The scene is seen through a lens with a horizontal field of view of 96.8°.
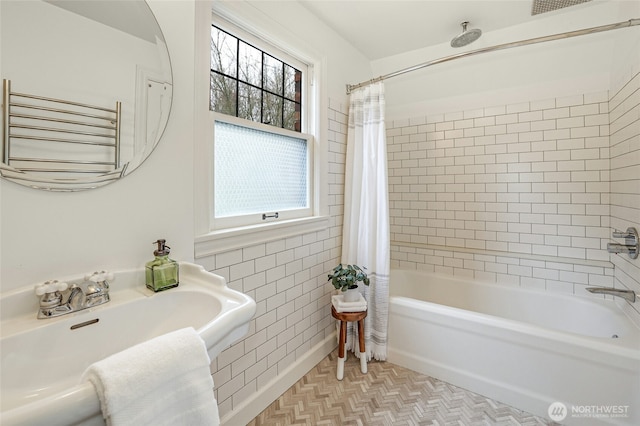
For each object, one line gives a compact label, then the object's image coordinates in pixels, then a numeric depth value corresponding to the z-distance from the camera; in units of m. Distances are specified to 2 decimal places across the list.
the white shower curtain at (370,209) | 2.15
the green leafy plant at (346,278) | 1.95
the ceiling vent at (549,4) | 1.93
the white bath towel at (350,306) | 1.95
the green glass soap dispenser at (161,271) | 1.04
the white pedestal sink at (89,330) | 0.71
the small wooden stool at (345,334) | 1.95
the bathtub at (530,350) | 1.46
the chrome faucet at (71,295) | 0.83
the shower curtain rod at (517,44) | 1.60
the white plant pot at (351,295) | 1.99
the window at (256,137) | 1.55
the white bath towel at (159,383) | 0.54
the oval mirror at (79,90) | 0.85
